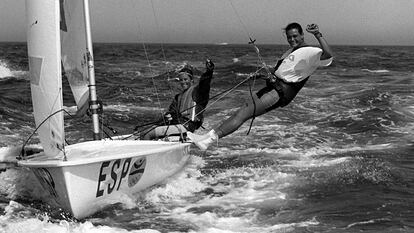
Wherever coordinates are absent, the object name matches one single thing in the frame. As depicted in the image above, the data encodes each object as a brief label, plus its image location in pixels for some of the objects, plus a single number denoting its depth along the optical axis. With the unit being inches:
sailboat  404.2
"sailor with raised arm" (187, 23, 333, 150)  490.6
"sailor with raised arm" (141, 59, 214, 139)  550.3
